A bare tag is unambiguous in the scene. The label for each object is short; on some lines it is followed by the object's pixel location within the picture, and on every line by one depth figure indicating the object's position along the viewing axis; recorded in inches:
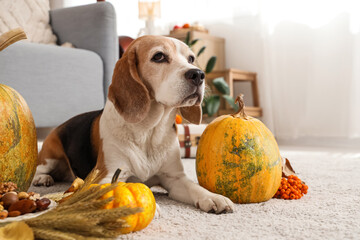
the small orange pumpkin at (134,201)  50.9
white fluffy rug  50.8
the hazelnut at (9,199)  52.2
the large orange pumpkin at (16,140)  62.5
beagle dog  71.9
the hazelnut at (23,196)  54.4
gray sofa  133.4
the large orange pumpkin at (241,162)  68.4
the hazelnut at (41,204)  53.2
